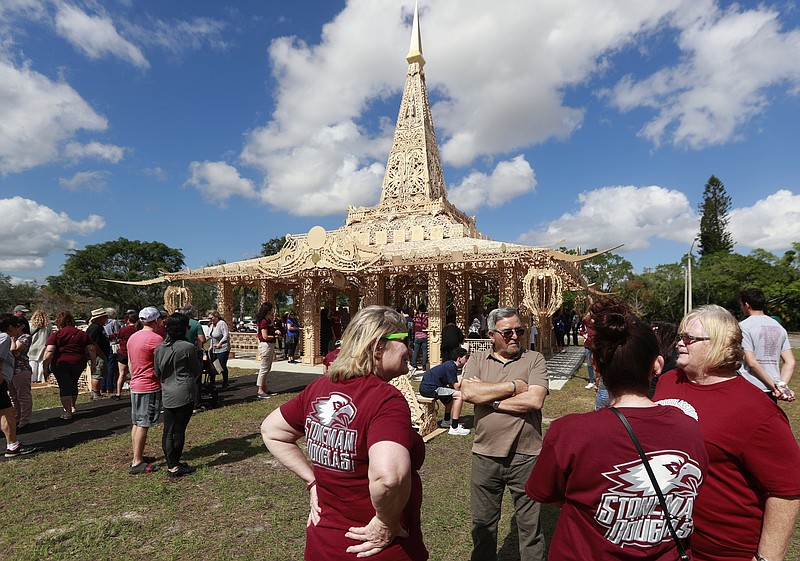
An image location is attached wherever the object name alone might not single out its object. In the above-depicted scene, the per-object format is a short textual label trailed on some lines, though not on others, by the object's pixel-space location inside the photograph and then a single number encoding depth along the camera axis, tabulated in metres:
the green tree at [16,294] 42.37
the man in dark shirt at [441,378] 4.98
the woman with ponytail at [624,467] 1.21
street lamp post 23.20
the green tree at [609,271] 37.59
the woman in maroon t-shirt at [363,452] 1.34
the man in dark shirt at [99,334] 7.07
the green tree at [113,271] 39.47
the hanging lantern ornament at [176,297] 14.91
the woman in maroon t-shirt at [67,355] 5.86
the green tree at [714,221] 41.59
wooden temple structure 10.53
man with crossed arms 2.40
